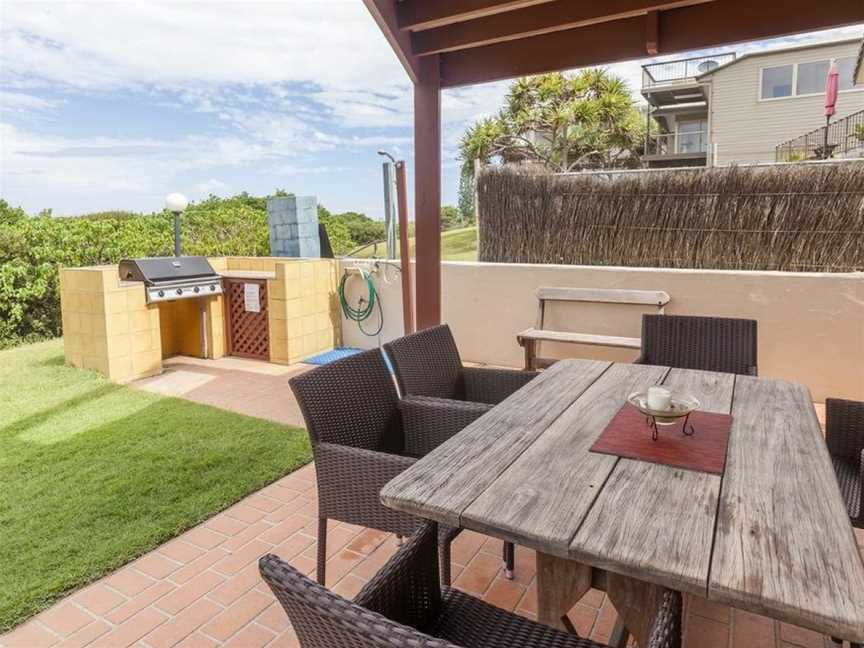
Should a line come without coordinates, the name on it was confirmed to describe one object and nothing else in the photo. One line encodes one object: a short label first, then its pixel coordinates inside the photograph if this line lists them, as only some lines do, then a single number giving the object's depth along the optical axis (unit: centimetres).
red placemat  147
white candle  160
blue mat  555
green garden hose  582
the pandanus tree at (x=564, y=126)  1533
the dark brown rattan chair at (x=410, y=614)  77
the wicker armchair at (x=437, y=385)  216
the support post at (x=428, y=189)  340
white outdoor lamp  531
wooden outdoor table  99
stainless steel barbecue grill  488
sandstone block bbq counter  479
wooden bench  452
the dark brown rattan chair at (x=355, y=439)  182
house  1351
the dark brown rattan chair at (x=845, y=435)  208
